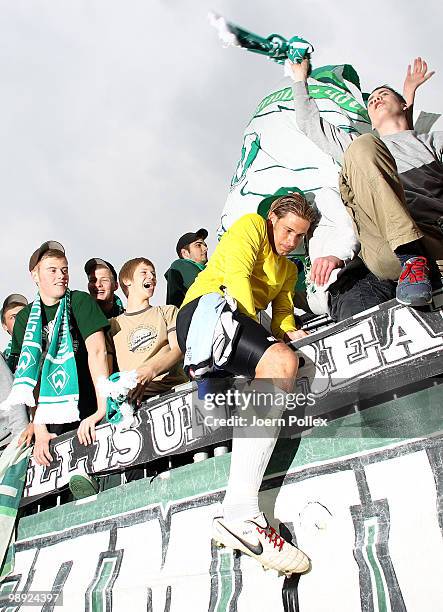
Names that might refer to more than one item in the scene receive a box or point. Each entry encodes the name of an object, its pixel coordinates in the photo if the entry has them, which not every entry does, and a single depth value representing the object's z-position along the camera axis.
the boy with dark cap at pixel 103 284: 4.05
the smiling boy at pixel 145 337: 3.14
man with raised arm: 2.28
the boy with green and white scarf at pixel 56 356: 3.38
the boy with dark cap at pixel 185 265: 4.32
